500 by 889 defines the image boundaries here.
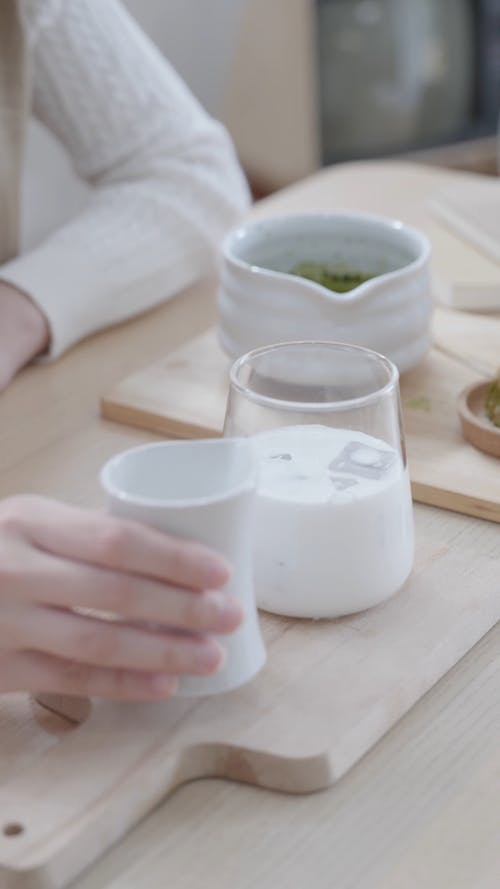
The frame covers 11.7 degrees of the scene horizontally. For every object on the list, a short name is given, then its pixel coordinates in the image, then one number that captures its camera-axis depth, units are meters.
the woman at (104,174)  1.40
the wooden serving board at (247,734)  0.95
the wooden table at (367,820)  0.94
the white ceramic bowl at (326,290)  1.26
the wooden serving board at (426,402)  1.17
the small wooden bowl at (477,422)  1.20
